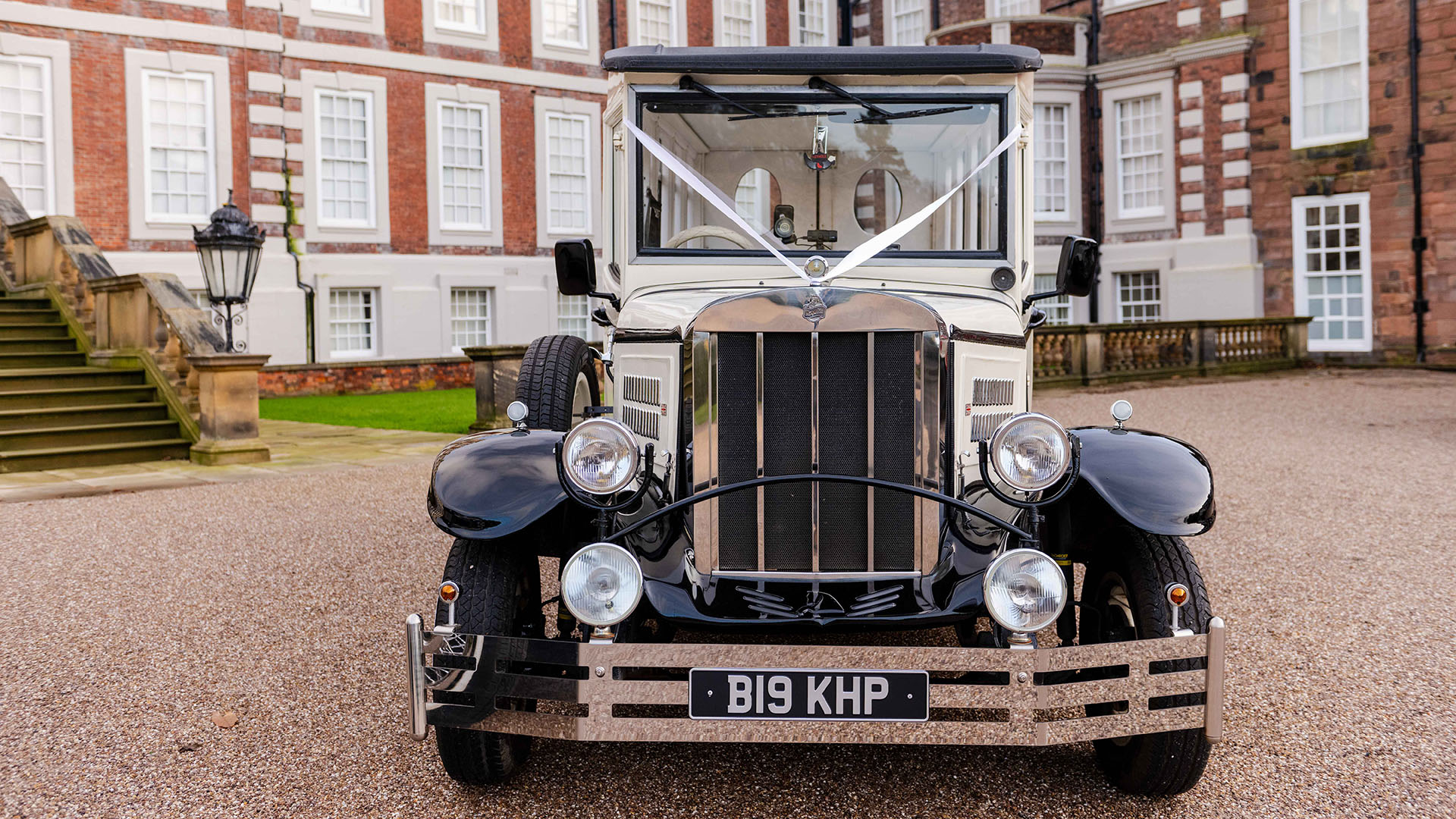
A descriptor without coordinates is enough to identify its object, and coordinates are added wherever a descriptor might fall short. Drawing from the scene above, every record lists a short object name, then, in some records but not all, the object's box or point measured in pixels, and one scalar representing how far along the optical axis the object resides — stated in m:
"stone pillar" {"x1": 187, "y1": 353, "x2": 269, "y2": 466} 10.05
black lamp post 10.66
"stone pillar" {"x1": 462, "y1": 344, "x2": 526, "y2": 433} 11.74
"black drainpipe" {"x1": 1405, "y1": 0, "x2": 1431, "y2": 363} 19.17
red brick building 17.64
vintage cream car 2.66
